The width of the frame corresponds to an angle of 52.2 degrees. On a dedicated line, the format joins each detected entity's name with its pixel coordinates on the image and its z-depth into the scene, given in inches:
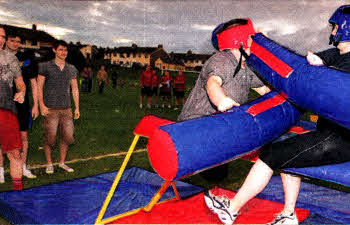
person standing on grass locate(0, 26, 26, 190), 167.2
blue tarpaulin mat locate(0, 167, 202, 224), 149.5
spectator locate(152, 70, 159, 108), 611.5
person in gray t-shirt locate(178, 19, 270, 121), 123.5
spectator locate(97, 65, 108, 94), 836.0
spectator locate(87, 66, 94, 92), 846.2
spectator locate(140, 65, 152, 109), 594.2
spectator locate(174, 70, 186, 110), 615.2
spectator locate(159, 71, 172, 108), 630.5
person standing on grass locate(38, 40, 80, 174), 210.2
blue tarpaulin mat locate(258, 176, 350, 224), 162.2
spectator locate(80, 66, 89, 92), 838.5
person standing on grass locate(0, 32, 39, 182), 206.5
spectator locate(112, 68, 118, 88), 1062.4
